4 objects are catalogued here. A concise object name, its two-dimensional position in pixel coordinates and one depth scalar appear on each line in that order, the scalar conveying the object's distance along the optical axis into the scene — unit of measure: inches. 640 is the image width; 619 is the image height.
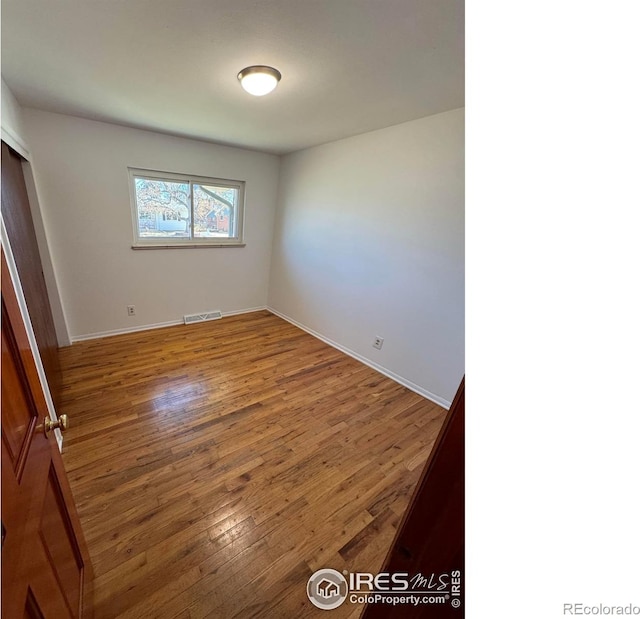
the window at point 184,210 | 126.6
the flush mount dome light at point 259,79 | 62.3
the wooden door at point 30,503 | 21.6
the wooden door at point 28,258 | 72.3
